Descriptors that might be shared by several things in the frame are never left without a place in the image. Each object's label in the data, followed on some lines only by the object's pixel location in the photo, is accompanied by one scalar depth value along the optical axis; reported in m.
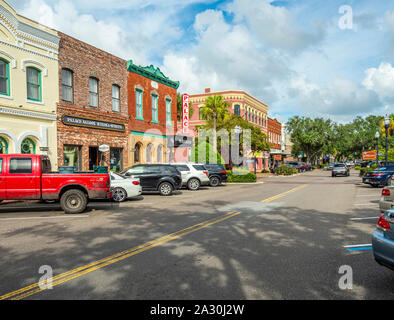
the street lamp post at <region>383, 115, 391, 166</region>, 25.76
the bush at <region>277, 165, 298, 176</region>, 43.34
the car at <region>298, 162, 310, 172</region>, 55.88
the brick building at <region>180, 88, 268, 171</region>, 48.50
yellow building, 17.20
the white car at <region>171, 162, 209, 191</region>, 21.17
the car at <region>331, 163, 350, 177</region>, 39.88
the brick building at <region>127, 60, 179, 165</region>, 26.23
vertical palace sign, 31.30
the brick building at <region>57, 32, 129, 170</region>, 20.41
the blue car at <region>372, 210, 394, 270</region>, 4.38
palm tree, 36.03
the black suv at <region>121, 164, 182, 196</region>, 17.17
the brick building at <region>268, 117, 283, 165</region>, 62.06
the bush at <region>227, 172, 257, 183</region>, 27.80
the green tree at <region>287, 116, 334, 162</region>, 69.06
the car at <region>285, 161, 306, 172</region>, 53.80
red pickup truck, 10.76
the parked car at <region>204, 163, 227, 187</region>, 23.98
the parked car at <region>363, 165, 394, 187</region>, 21.16
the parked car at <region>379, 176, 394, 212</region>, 9.12
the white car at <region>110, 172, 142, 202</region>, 14.36
